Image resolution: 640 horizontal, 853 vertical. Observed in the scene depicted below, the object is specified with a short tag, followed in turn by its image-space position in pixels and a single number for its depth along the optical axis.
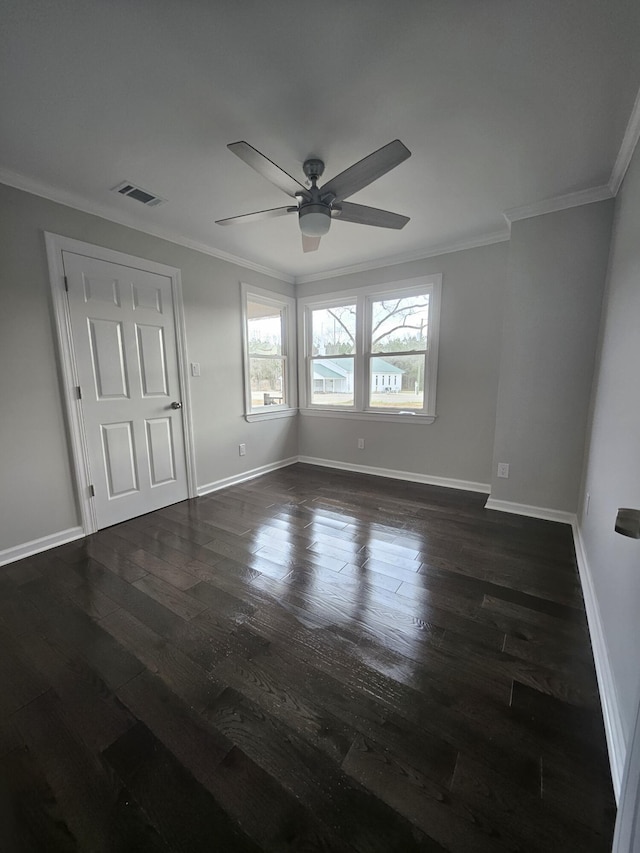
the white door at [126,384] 2.56
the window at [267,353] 3.93
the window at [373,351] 3.67
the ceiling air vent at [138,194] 2.29
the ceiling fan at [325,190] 1.57
